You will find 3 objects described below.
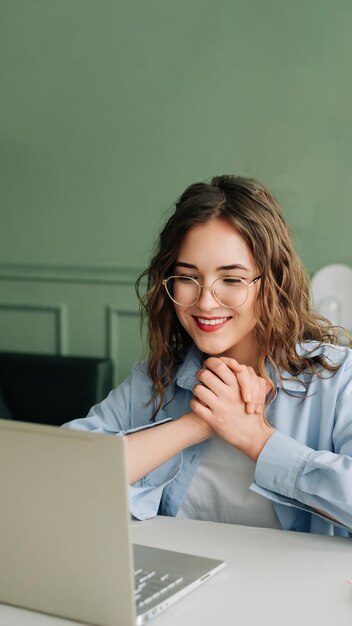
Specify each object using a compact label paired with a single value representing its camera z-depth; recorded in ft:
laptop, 3.16
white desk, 3.52
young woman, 5.03
